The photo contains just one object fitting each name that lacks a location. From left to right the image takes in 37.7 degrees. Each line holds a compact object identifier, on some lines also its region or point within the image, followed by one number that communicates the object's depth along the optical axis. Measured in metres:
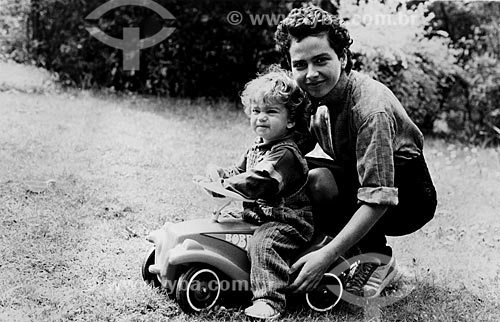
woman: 2.95
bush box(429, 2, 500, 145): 8.02
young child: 2.94
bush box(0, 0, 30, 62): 8.24
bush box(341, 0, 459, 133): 6.96
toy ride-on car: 2.93
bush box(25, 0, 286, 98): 7.67
